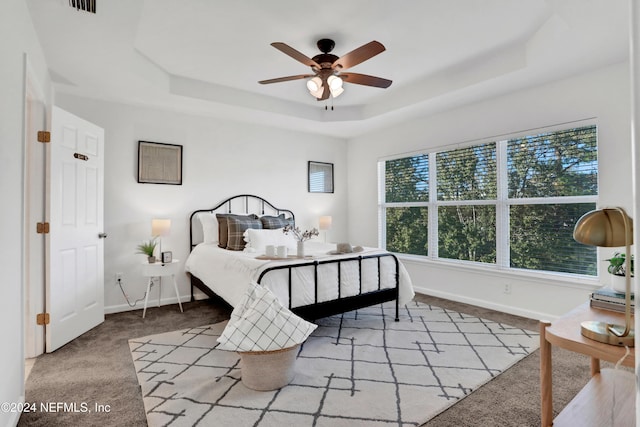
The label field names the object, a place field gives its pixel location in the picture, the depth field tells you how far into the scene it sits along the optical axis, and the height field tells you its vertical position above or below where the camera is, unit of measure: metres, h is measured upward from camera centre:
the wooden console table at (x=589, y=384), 1.36 -0.86
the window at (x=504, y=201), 3.38 +0.17
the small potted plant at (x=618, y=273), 1.86 -0.33
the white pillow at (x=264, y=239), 3.83 -0.28
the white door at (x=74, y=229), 2.88 -0.12
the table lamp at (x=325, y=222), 5.32 -0.10
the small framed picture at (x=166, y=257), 3.80 -0.46
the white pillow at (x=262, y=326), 2.06 -0.70
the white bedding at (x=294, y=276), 2.75 -0.55
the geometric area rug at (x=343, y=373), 1.92 -1.11
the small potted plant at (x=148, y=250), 3.84 -0.39
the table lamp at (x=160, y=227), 3.93 -0.13
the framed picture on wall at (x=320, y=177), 5.60 +0.64
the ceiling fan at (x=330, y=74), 2.76 +1.25
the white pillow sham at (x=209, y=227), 4.33 -0.15
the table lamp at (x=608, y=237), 1.32 -0.09
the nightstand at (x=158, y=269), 3.69 -0.59
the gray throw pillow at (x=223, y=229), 4.04 -0.16
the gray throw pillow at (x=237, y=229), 3.95 -0.16
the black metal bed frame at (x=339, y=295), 2.82 -0.78
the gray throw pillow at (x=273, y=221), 4.42 -0.08
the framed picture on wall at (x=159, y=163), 4.12 +0.66
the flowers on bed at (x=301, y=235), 3.42 -0.19
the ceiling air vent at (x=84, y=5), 2.16 +1.36
